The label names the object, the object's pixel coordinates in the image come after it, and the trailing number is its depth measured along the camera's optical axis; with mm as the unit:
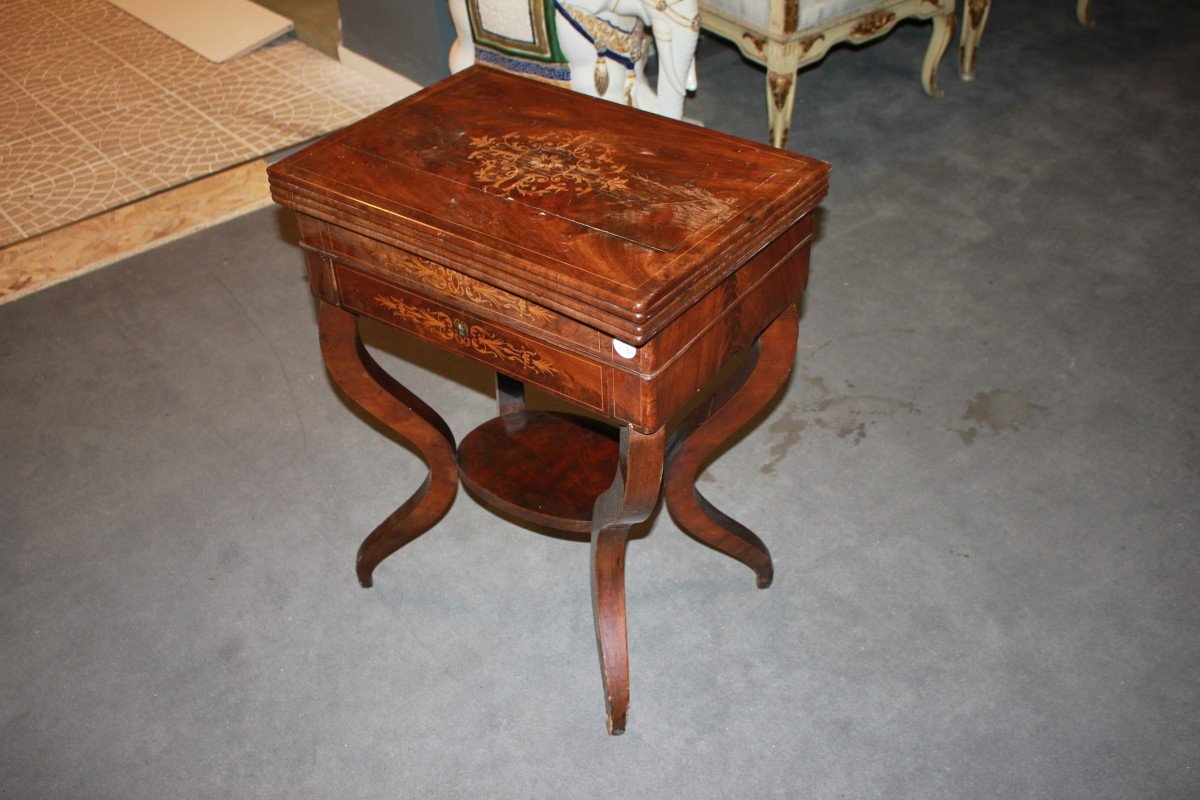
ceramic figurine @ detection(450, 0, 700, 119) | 2600
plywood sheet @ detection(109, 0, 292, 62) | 4152
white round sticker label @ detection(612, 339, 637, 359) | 1437
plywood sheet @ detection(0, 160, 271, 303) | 3025
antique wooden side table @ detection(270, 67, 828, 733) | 1453
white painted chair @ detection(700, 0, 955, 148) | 3133
